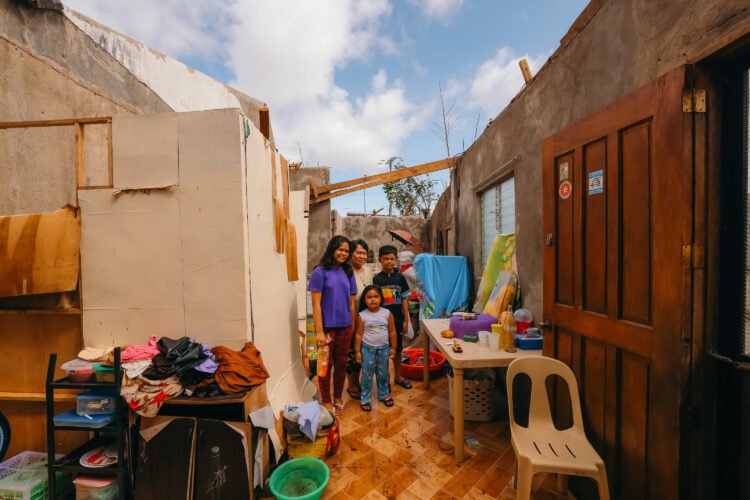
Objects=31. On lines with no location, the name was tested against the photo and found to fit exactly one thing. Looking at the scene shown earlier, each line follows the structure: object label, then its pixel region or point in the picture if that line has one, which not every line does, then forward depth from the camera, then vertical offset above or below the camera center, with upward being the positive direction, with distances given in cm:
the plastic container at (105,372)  202 -80
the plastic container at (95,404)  197 -97
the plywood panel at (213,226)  227 +15
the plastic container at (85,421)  193 -106
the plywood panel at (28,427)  247 -139
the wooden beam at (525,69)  355 +197
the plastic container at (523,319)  313 -75
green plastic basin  220 -165
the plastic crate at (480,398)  326 -157
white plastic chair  181 -126
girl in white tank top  356 -112
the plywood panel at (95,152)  354 +107
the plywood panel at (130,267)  233 -15
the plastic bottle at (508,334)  279 -79
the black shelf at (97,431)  193 -115
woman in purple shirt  331 -65
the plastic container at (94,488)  194 -148
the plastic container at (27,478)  200 -152
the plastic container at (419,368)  434 -169
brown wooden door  154 -18
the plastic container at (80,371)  206 -80
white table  259 -96
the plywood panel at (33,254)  226 -5
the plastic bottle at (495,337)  285 -83
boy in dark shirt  418 -65
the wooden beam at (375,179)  716 +164
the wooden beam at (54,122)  231 +91
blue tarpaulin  545 -68
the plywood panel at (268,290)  252 -40
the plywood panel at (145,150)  229 +69
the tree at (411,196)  1352 +214
